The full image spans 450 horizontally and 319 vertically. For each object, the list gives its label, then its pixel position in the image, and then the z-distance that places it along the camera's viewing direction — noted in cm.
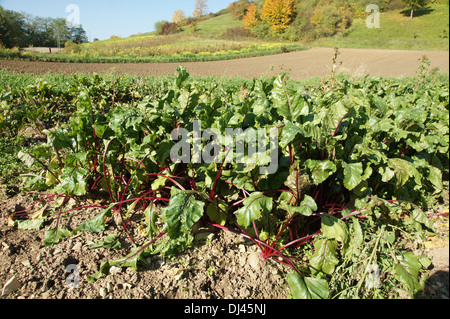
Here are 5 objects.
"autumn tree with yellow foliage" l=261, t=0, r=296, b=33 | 3719
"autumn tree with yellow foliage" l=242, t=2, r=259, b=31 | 4169
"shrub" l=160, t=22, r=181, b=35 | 4834
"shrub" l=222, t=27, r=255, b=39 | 4288
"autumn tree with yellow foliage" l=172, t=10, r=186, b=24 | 4972
